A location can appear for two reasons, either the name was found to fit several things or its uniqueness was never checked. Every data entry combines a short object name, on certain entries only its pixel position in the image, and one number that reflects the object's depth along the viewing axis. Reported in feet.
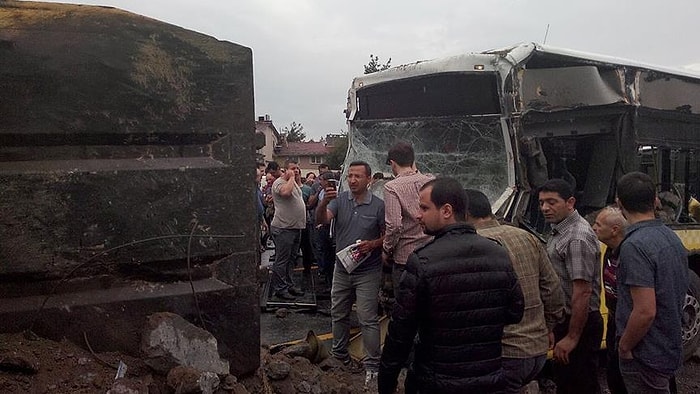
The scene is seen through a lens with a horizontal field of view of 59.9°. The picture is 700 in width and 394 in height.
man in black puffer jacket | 8.27
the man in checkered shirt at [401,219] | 14.64
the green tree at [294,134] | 240.14
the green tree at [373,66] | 99.76
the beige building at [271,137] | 174.65
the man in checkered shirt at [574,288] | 12.00
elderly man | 12.18
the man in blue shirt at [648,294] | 9.71
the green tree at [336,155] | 107.92
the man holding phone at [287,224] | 22.58
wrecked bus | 16.66
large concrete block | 7.41
